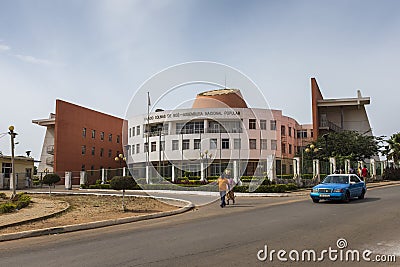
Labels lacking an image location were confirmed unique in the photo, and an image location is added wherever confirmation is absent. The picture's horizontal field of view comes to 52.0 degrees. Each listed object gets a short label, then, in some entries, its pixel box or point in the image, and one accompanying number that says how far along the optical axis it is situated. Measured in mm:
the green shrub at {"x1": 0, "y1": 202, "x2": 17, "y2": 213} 15808
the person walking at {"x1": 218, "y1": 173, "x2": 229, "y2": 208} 18003
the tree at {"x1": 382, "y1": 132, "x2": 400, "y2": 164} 51500
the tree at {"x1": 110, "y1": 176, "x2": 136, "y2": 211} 17859
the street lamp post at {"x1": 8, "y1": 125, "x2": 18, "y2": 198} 23353
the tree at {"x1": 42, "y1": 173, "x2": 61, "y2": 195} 29769
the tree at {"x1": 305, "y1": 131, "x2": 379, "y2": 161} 49781
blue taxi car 17406
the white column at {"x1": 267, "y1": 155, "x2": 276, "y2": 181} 28553
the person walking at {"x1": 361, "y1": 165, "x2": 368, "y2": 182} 31891
